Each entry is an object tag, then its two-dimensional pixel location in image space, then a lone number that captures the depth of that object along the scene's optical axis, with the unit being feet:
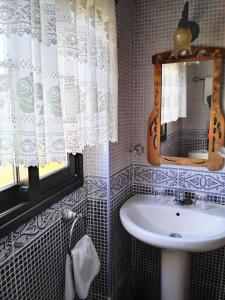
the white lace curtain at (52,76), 2.40
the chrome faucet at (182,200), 5.26
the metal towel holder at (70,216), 4.29
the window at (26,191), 3.24
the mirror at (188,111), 4.99
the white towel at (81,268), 4.17
